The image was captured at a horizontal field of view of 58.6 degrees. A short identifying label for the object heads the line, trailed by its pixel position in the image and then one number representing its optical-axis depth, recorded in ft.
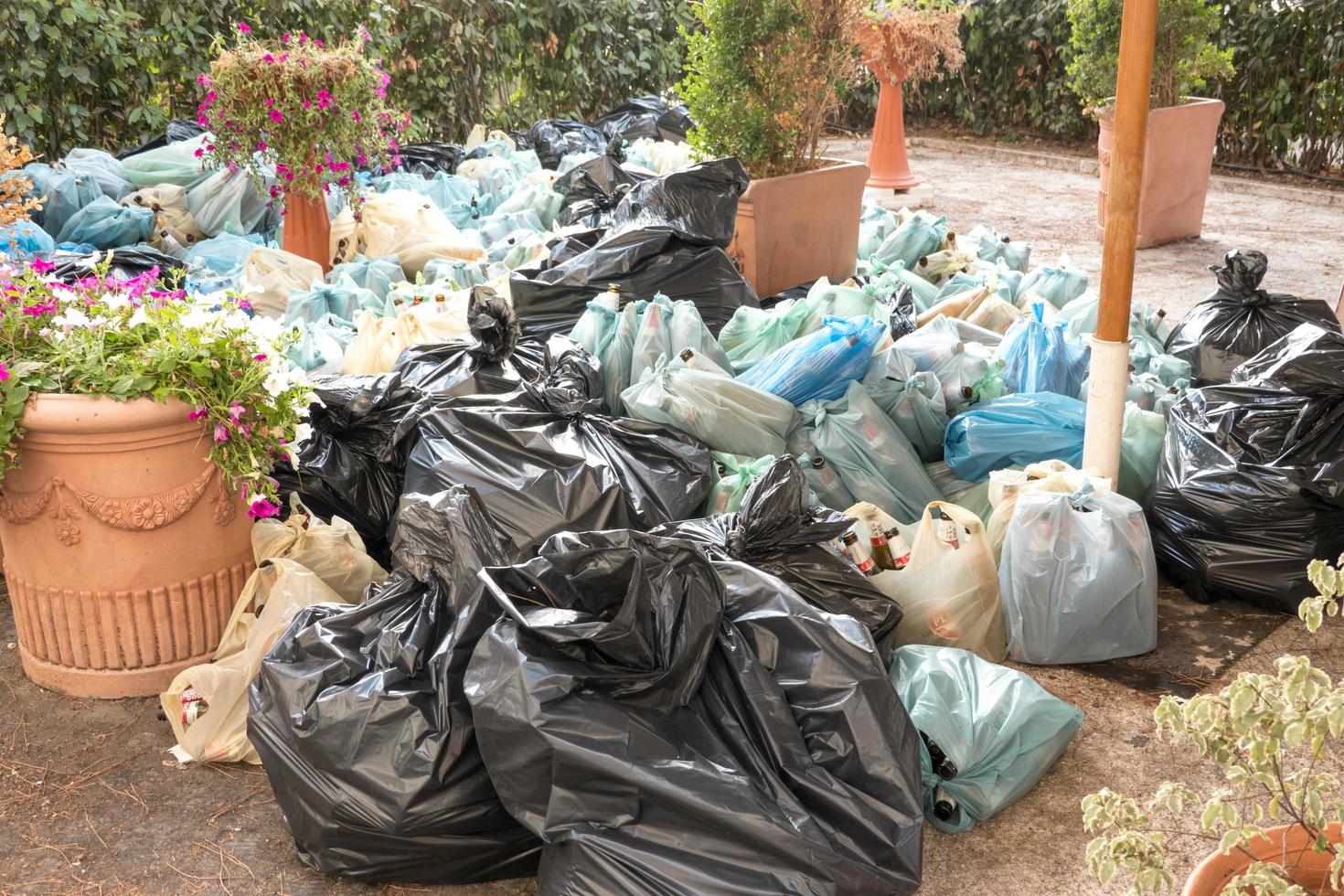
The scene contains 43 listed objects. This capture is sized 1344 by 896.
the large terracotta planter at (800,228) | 16.46
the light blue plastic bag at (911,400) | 11.44
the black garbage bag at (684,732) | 6.50
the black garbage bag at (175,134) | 21.30
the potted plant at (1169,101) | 21.99
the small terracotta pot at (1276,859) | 5.11
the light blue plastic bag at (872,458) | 10.98
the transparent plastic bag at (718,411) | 11.02
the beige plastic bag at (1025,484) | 9.89
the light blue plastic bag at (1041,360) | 12.53
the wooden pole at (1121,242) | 10.03
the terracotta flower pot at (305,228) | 17.72
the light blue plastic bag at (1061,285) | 15.85
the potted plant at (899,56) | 25.26
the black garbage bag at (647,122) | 26.61
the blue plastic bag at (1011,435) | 11.13
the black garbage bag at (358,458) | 11.02
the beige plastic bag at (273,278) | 15.88
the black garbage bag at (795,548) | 8.73
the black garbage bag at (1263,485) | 10.06
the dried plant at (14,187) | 11.26
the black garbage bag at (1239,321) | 13.28
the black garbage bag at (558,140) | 25.02
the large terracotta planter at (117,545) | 8.75
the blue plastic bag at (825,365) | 11.51
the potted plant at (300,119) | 16.40
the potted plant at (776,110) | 16.33
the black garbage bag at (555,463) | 9.98
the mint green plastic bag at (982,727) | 7.76
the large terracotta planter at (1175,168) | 22.21
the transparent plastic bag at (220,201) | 19.52
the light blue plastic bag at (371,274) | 16.28
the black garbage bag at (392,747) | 7.13
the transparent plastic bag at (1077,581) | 9.40
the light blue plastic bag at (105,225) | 17.63
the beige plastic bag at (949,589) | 9.34
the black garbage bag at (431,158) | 23.76
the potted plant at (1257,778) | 4.17
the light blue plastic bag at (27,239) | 15.34
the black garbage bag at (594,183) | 19.61
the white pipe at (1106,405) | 10.55
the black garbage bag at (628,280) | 14.26
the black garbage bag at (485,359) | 11.29
